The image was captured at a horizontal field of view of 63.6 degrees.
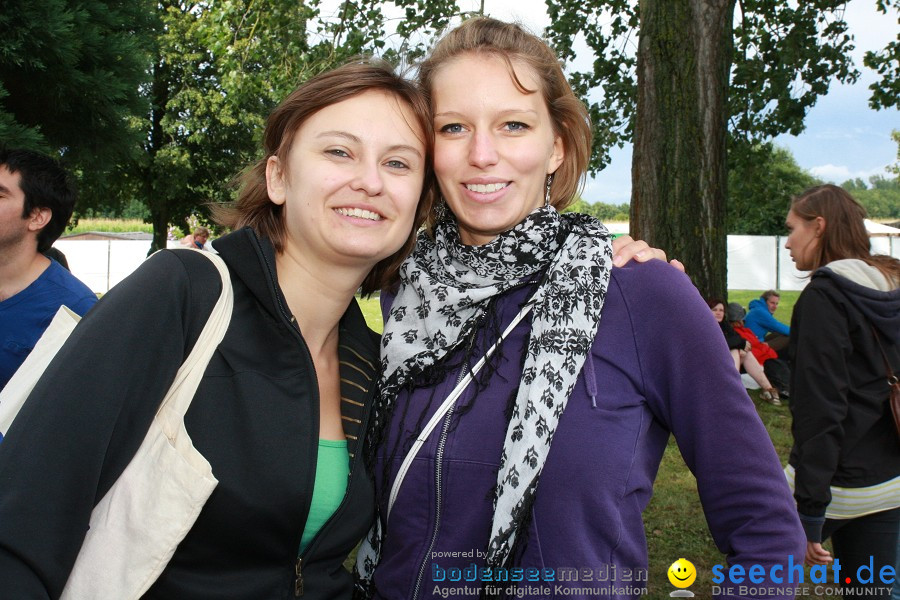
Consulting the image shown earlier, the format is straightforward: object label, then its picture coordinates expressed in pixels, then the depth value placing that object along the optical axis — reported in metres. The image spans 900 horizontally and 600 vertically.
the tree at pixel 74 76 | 3.71
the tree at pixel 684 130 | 5.72
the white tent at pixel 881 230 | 29.54
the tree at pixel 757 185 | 9.99
